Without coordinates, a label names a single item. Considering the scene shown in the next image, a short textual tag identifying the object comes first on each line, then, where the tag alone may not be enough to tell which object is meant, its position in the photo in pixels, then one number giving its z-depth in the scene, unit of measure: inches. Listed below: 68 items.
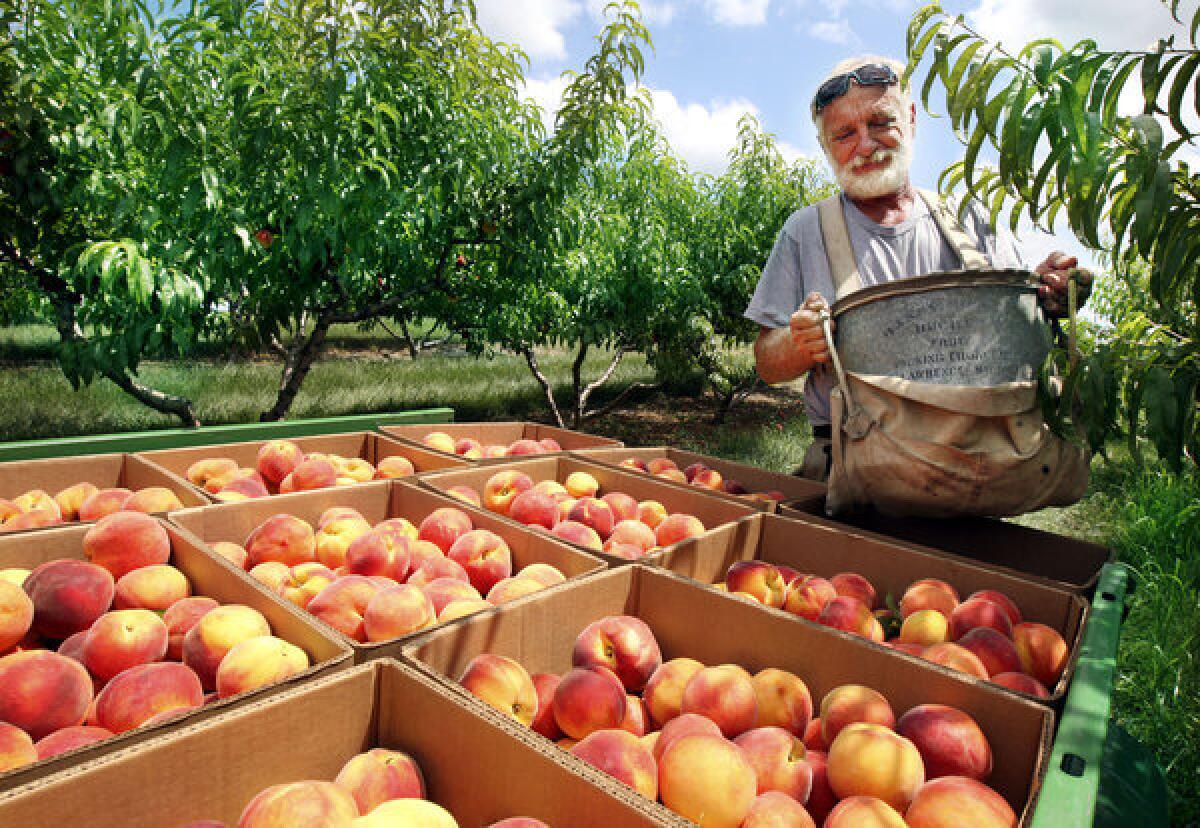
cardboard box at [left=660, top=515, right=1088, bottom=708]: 49.1
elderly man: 78.9
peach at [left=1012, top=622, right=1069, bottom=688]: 44.1
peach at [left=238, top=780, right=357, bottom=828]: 26.1
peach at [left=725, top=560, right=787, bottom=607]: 53.1
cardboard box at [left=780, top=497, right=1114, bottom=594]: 60.2
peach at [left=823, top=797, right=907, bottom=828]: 29.4
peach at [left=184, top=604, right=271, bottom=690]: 39.8
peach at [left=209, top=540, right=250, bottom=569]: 54.4
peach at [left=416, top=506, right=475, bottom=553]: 59.7
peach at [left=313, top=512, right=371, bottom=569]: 56.3
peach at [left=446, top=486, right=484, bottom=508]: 69.4
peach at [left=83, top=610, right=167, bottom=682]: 39.8
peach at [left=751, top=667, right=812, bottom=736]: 40.1
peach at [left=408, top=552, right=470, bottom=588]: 53.0
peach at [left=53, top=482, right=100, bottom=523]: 65.4
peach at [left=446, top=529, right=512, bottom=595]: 55.1
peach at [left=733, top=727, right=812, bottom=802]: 34.2
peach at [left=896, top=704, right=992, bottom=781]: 33.7
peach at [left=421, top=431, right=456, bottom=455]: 93.1
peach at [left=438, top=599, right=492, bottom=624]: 46.8
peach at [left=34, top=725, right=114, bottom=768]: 32.1
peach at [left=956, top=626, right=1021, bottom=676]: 42.6
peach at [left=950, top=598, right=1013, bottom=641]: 46.2
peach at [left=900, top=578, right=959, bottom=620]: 49.3
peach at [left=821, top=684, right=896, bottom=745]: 36.5
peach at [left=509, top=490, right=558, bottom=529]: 67.3
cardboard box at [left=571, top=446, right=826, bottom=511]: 78.9
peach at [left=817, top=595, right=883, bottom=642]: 46.7
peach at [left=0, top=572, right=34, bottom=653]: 39.5
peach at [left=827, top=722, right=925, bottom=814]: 32.7
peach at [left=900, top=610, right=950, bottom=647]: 46.4
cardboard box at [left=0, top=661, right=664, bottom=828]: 26.0
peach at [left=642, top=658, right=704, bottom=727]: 42.1
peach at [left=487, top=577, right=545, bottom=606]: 49.6
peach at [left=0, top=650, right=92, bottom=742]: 34.3
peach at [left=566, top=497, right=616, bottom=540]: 66.1
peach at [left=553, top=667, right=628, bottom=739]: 37.6
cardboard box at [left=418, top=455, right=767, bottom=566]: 67.1
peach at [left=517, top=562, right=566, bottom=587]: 51.7
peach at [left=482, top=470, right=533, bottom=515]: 72.6
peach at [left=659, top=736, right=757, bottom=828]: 31.3
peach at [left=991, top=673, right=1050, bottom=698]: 39.8
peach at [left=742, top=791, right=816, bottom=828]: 30.4
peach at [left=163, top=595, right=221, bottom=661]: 43.4
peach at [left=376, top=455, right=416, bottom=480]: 82.0
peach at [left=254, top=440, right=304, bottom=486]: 76.8
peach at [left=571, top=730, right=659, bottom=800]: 32.2
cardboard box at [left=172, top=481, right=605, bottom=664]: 54.6
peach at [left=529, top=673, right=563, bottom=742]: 40.4
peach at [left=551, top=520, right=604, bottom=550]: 60.5
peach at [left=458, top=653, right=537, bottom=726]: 36.6
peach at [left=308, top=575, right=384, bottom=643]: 45.4
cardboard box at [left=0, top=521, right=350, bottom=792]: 27.1
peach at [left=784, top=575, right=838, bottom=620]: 50.5
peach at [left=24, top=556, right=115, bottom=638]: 42.7
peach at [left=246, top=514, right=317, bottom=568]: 55.1
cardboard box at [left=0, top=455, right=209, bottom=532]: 67.4
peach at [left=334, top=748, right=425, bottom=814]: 29.8
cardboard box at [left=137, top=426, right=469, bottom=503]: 77.7
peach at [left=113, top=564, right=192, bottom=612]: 45.6
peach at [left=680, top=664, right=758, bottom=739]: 38.8
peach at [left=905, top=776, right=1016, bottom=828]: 29.5
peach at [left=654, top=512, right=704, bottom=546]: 64.7
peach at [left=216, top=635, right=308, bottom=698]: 36.5
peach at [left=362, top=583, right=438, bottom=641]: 43.1
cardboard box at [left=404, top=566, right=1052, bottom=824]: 34.9
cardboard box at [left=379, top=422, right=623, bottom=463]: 99.8
